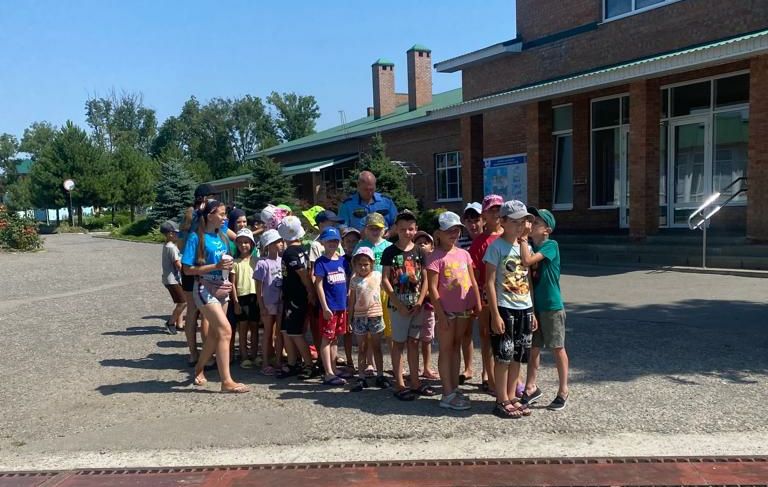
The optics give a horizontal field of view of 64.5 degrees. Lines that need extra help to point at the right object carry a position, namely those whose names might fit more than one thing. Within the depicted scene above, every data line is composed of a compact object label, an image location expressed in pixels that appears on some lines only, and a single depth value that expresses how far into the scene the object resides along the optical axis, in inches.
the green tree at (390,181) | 770.8
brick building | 506.6
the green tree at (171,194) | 1387.8
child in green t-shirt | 187.8
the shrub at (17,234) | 901.2
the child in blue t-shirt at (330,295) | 218.7
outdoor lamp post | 1674.5
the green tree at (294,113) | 3580.2
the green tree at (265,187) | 994.7
